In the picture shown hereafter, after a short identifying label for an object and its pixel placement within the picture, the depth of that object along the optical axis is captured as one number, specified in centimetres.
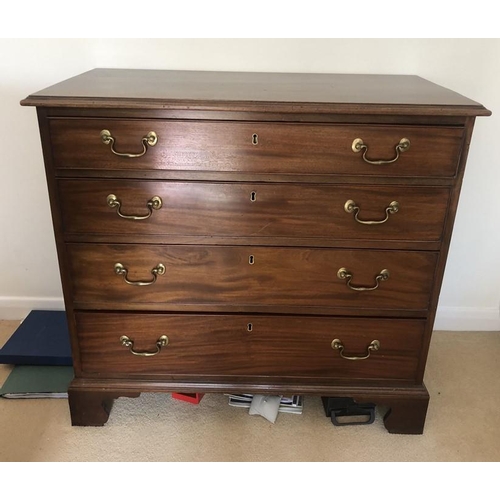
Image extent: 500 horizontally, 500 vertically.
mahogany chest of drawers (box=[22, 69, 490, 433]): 116
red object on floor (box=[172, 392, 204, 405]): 158
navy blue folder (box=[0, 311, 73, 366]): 164
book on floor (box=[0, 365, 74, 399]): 158
